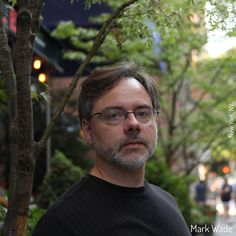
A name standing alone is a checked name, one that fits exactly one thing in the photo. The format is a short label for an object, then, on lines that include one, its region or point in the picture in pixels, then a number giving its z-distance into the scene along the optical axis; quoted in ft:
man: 7.04
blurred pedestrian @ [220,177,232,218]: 72.79
